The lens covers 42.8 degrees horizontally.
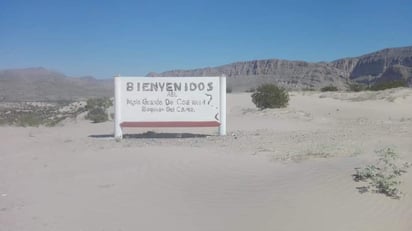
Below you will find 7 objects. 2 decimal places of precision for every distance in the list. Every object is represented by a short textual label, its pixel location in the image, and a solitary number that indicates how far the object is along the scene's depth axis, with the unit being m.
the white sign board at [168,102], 17.00
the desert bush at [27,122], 26.89
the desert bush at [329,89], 57.19
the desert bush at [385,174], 8.55
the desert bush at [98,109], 29.27
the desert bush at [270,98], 31.59
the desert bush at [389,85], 50.03
